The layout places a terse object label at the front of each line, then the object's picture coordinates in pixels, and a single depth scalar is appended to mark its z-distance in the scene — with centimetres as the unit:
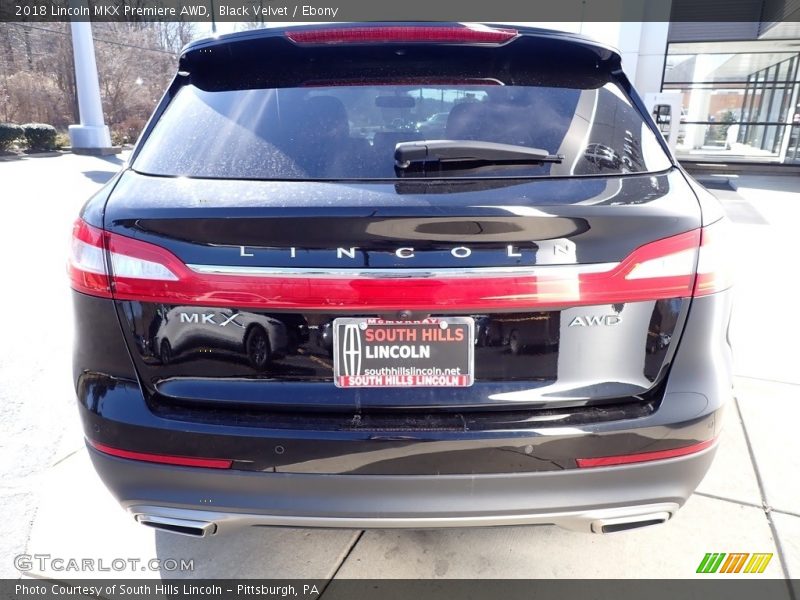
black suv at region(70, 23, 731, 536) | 157
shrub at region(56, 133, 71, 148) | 2275
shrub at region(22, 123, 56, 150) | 2167
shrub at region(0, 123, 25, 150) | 2050
